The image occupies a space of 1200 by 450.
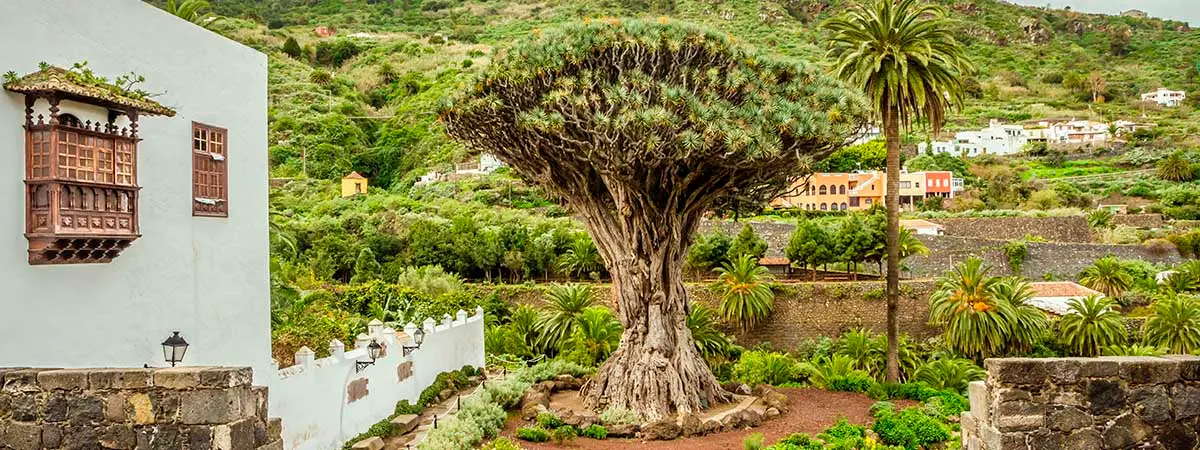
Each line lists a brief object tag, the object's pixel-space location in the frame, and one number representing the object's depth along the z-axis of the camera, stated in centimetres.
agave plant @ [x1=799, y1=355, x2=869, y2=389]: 1939
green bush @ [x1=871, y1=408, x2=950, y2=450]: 1364
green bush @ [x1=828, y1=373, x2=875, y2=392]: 1888
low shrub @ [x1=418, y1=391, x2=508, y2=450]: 1248
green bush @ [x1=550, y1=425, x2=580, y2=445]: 1401
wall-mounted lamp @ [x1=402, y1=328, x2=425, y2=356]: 1568
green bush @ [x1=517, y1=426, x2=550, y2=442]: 1392
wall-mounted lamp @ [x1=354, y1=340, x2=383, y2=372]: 1358
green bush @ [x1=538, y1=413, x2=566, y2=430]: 1451
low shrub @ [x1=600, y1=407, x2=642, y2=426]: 1470
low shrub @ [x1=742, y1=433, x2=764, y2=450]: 1254
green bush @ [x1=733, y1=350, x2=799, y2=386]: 1931
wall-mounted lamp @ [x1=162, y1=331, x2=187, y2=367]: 945
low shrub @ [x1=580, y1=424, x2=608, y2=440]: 1428
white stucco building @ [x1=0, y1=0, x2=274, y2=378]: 878
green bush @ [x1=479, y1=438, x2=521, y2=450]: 1158
